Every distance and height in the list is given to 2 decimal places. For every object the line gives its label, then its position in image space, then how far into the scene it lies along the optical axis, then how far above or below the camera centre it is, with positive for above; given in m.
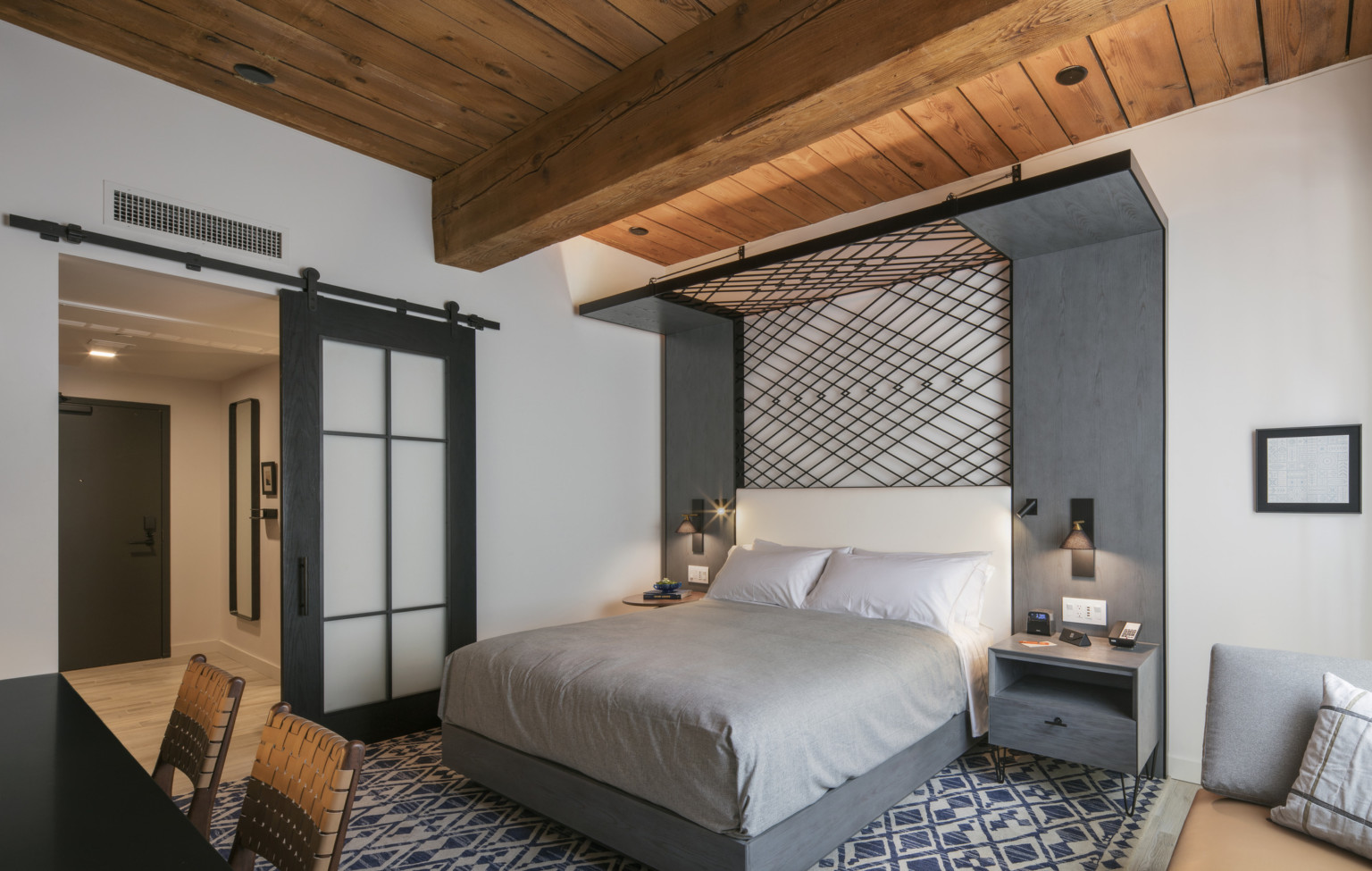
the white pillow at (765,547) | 4.42 -0.67
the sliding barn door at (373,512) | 3.39 -0.38
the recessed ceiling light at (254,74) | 2.88 +1.44
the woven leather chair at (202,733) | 1.58 -0.67
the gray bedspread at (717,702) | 2.16 -0.91
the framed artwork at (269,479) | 5.28 -0.31
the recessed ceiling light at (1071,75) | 2.84 +1.40
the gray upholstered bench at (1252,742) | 1.73 -0.79
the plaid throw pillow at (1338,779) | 1.60 -0.77
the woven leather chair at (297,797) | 1.17 -0.61
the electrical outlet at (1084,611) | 3.33 -0.81
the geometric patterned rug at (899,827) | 2.50 -1.45
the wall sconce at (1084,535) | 3.34 -0.46
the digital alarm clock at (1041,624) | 3.37 -0.86
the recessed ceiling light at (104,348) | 4.63 +0.57
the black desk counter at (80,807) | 1.03 -0.61
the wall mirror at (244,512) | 5.48 -0.58
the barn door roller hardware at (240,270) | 2.74 +0.73
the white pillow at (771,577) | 3.95 -0.78
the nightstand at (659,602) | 4.59 -1.04
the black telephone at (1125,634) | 3.08 -0.85
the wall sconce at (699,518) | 4.93 -0.56
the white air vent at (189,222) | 2.94 +0.90
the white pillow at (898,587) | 3.43 -0.74
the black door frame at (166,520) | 5.82 -0.66
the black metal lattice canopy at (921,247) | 2.83 +0.89
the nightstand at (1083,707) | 2.80 -1.11
